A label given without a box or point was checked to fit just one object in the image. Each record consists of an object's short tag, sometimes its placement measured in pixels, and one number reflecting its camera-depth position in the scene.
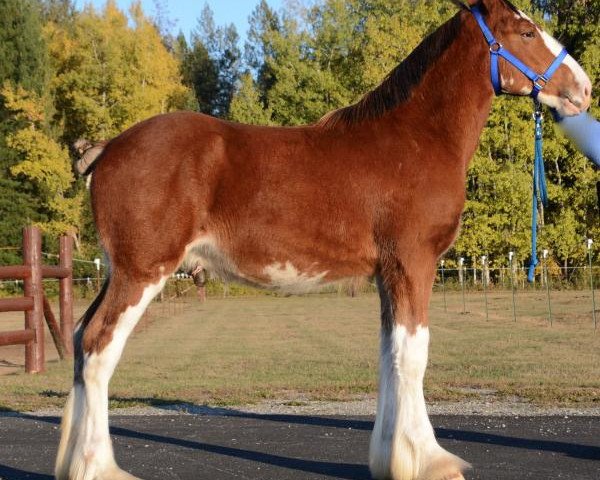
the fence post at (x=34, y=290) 13.73
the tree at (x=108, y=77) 45.62
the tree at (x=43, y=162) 44.94
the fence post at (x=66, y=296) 15.23
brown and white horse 5.67
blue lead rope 6.67
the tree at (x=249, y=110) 47.50
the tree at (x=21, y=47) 47.31
